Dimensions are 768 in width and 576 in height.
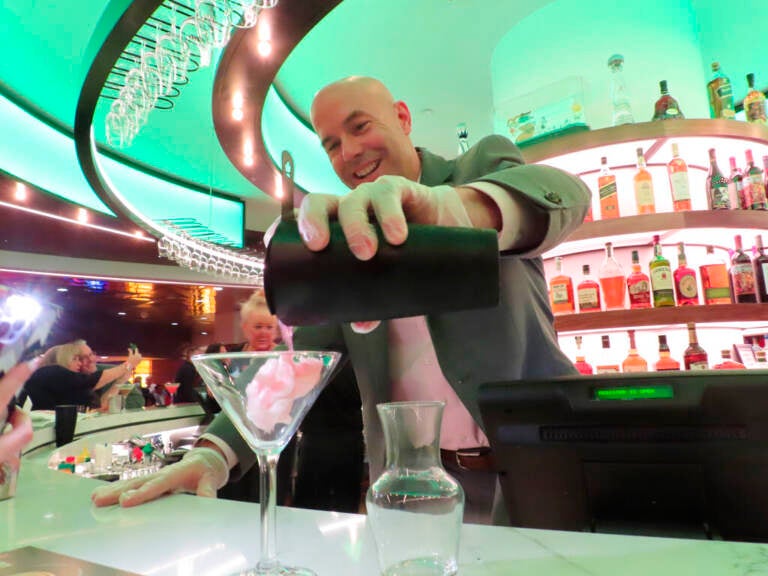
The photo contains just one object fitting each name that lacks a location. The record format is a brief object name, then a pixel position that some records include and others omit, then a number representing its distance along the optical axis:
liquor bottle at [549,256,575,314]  2.20
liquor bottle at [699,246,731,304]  2.04
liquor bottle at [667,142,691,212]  2.06
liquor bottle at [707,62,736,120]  2.30
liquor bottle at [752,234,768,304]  2.10
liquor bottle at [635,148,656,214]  2.10
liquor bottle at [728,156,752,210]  2.15
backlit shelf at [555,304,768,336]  1.87
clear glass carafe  0.47
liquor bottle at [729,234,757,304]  2.12
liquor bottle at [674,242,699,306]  2.04
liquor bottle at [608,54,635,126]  2.12
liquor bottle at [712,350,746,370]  2.01
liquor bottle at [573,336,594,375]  2.19
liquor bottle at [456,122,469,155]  2.23
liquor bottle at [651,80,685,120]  2.09
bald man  0.57
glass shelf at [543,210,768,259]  1.92
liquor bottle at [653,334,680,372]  2.07
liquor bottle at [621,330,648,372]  2.12
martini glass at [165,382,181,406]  5.05
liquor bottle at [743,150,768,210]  2.12
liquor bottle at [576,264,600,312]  2.12
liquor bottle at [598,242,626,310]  2.16
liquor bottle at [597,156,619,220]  2.11
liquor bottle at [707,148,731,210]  2.10
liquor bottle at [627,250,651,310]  2.06
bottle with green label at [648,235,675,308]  2.04
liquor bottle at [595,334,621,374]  2.13
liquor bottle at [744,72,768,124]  2.34
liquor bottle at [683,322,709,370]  2.02
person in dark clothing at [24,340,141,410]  2.91
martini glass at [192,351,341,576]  0.53
